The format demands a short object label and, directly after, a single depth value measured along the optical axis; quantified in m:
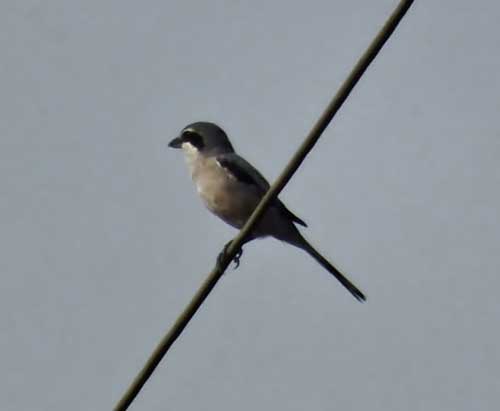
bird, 16.59
